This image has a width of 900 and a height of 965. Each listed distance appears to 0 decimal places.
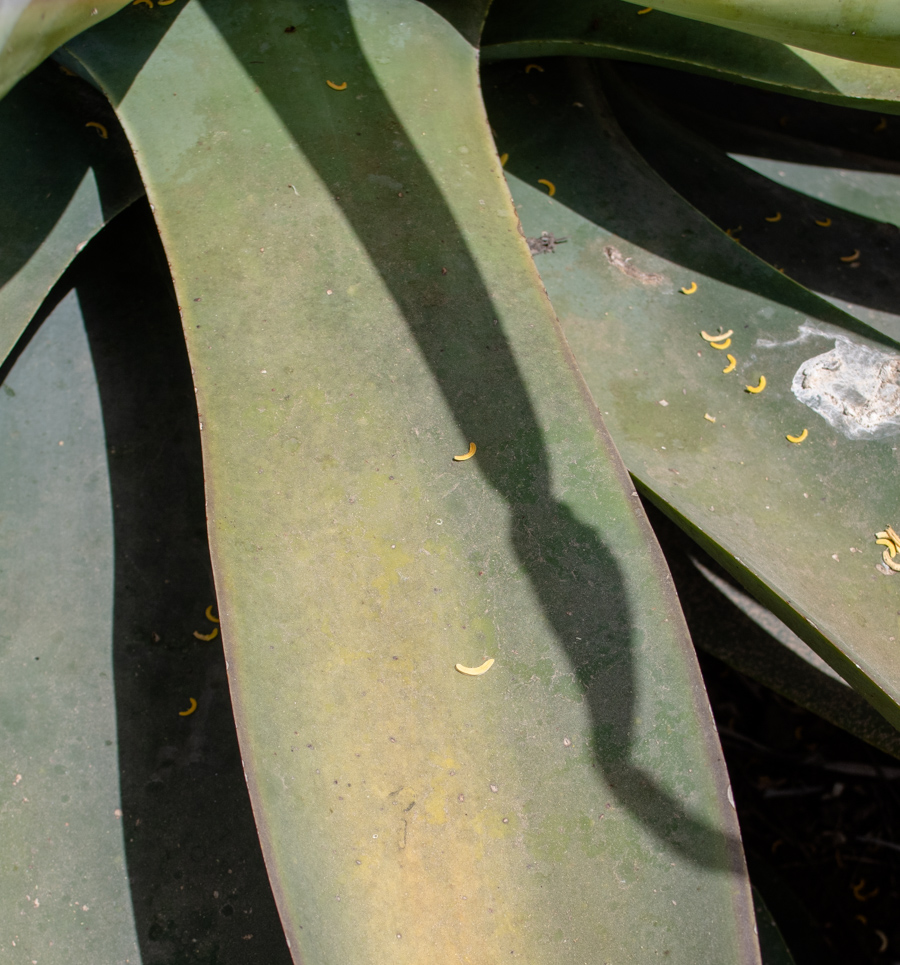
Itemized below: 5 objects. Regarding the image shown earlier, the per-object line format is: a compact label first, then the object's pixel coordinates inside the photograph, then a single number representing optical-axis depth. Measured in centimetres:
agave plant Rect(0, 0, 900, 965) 49
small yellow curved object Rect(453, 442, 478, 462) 52
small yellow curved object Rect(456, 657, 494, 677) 50
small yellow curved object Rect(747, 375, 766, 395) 59
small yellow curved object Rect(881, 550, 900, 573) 56
